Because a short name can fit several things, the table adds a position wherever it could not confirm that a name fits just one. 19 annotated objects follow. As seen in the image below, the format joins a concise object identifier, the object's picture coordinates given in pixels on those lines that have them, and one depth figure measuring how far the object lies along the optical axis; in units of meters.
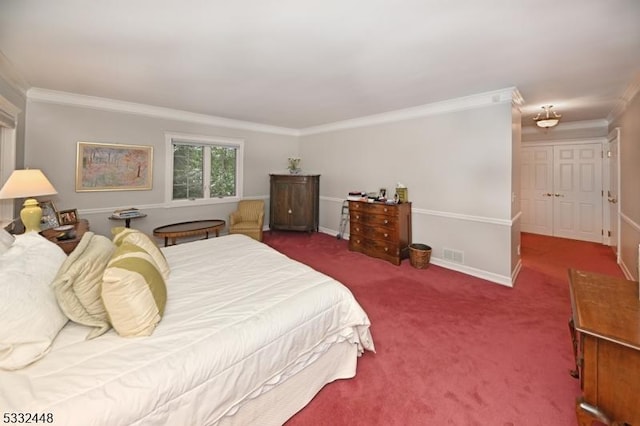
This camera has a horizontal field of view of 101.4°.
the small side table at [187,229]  3.88
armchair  4.62
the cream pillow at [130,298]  1.17
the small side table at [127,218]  3.82
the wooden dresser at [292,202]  5.39
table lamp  2.29
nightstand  2.35
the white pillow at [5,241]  1.44
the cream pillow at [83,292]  1.20
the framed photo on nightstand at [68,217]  3.18
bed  0.92
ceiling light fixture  3.68
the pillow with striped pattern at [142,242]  1.80
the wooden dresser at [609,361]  0.97
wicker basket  3.73
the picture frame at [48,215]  2.94
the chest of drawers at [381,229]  3.91
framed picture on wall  3.71
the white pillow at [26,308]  0.98
